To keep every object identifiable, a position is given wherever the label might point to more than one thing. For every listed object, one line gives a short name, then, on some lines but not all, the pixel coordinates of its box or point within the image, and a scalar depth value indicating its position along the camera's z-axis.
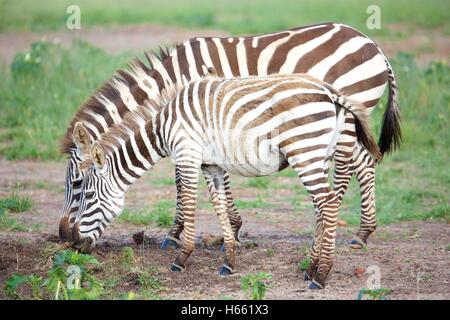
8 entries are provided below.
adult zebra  19.37
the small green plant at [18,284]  15.06
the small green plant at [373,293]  15.22
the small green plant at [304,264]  17.70
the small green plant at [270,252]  19.02
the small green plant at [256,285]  15.20
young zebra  16.37
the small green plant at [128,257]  17.58
